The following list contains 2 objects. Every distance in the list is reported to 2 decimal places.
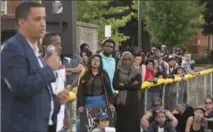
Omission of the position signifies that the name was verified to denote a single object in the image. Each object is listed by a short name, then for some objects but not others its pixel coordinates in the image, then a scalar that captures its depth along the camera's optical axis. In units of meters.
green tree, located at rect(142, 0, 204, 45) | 40.16
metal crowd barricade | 12.82
